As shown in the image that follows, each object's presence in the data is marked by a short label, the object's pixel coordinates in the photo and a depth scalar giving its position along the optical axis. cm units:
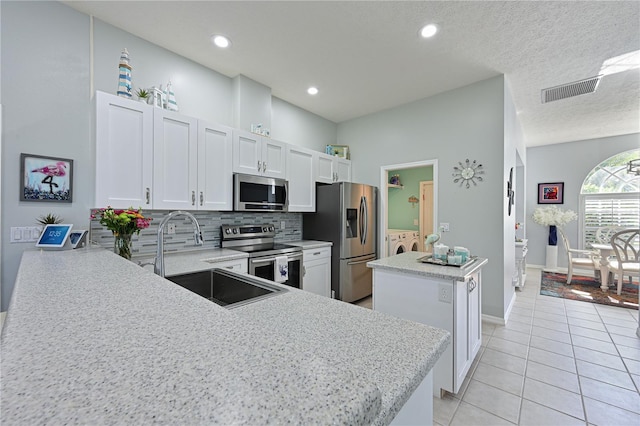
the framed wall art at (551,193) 598
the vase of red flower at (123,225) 177
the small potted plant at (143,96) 237
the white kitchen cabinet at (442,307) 181
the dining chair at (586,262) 458
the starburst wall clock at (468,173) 331
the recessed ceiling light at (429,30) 235
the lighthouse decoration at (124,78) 222
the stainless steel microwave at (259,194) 290
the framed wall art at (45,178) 194
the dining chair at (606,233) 522
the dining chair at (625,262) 400
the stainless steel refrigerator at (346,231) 368
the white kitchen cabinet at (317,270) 334
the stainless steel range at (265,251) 286
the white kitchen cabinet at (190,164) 238
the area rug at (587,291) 387
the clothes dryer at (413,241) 539
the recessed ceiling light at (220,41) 252
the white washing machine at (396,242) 459
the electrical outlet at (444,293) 180
